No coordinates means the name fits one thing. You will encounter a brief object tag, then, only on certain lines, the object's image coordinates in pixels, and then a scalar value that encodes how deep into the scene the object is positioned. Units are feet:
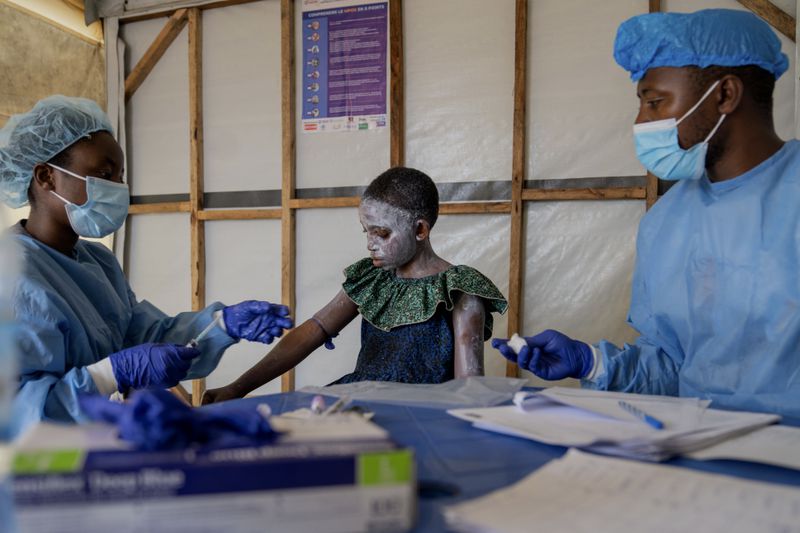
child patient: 6.63
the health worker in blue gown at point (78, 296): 5.04
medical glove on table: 1.82
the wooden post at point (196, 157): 13.41
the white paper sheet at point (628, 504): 1.94
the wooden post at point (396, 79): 11.82
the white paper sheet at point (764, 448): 2.71
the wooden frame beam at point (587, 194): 10.44
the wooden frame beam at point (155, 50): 13.64
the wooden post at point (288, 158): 12.64
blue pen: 3.14
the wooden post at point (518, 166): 11.00
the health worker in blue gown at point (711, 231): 4.65
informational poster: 12.14
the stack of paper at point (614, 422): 2.83
